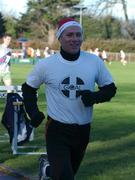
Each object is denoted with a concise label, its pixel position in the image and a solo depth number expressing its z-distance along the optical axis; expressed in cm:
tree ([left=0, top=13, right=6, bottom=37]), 11006
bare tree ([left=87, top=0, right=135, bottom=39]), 8994
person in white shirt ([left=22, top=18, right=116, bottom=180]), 580
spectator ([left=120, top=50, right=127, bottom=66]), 7585
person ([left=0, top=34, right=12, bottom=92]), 1838
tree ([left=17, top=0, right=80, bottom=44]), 11288
